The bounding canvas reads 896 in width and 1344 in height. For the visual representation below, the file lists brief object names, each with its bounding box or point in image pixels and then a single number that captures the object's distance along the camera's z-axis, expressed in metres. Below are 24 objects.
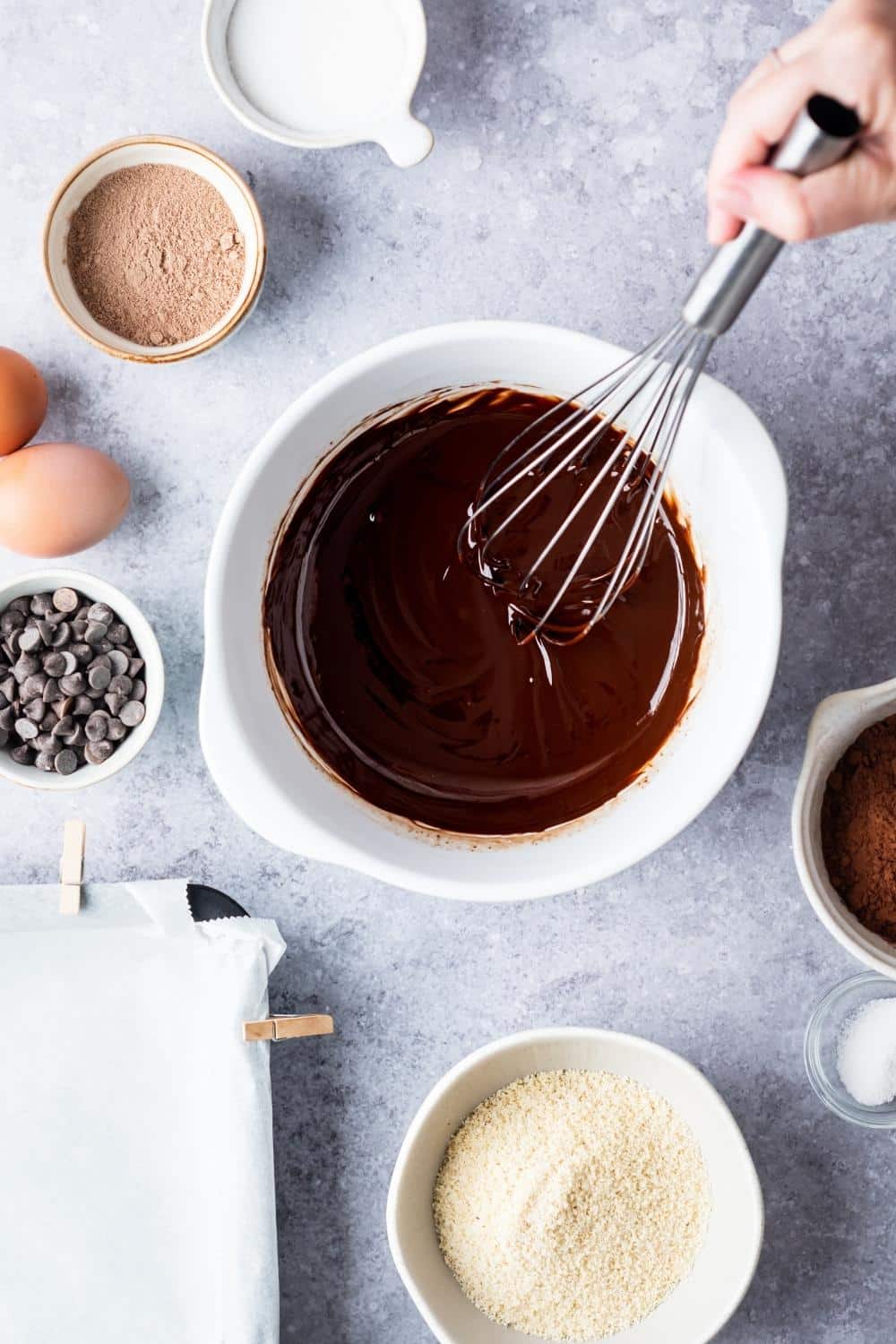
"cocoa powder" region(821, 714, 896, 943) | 0.97
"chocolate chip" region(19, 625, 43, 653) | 1.01
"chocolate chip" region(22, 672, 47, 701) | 1.01
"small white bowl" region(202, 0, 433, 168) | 0.97
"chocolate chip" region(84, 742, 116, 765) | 1.00
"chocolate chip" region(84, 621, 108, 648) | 1.01
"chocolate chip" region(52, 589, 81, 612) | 1.01
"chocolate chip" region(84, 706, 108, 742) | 1.01
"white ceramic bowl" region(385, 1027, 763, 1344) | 0.98
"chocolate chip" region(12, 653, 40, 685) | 1.01
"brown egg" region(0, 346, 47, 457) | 0.96
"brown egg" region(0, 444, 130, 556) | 0.96
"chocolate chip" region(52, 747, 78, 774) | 1.00
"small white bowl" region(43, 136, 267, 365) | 0.97
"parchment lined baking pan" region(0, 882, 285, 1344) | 1.04
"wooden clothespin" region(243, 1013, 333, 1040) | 1.01
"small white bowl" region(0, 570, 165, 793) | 1.00
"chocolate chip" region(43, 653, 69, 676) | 1.01
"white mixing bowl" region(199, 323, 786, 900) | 0.86
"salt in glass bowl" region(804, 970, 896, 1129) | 1.03
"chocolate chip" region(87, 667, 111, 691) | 1.00
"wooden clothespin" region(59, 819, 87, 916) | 1.03
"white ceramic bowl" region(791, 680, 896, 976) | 0.94
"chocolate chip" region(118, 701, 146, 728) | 1.01
